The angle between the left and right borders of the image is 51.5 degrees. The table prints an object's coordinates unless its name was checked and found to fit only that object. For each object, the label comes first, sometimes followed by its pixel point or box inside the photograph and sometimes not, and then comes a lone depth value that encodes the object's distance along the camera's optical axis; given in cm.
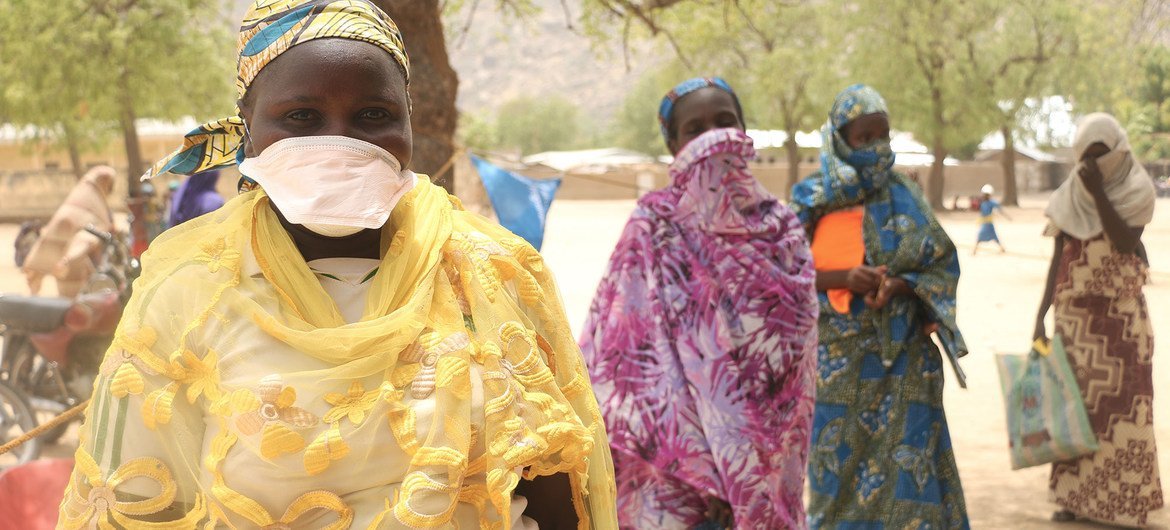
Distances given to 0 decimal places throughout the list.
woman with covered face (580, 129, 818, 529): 427
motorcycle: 764
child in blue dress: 2166
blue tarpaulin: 720
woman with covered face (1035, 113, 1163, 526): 614
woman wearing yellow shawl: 167
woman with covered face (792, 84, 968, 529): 520
